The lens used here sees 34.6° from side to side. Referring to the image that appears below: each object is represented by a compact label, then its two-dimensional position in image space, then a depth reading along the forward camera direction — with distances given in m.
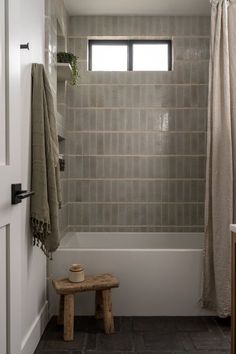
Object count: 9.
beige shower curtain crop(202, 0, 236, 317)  2.64
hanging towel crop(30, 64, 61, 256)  2.18
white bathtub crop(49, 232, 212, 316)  2.76
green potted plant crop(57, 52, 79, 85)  3.10
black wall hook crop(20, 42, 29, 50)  1.95
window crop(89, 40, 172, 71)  3.71
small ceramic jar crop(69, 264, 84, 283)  2.49
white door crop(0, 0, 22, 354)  1.52
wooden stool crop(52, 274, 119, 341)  2.39
